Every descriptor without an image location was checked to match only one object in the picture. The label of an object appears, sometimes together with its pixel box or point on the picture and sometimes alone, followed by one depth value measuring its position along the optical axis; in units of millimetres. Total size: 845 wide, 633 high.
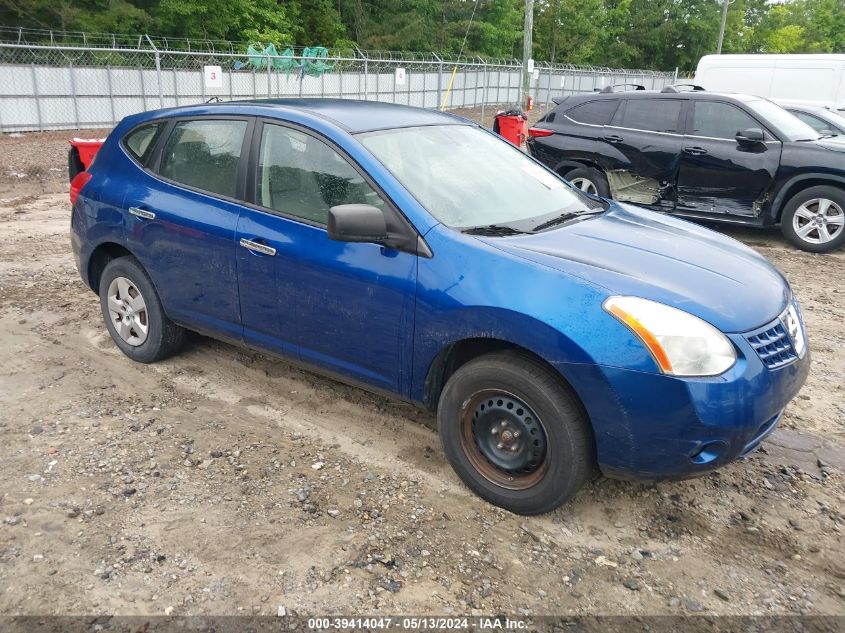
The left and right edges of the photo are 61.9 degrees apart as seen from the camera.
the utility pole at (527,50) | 18422
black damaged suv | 8062
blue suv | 2826
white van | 17062
